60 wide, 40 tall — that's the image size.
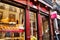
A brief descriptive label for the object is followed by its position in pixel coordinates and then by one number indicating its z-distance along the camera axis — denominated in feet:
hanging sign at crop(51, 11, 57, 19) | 9.40
